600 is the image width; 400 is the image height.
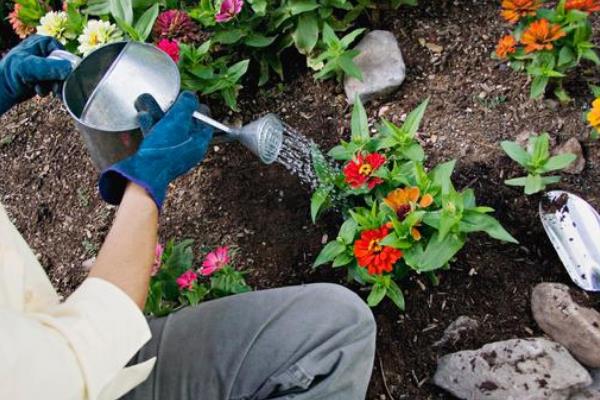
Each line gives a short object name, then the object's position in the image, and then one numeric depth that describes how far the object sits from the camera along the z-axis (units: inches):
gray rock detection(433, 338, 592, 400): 62.5
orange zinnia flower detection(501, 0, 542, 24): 70.6
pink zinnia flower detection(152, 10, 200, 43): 79.1
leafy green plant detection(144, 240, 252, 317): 64.9
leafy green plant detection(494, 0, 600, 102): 70.4
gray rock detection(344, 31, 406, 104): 83.1
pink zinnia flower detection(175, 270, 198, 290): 63.8
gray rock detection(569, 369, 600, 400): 63.5
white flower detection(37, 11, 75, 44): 82.3
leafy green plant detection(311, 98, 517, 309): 62.4
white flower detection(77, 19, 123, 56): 76.5
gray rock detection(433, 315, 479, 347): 68.9
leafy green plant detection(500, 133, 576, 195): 66.9
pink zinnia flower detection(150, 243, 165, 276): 63.1
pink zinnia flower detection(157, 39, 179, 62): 74.1
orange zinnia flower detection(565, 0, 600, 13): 69.6
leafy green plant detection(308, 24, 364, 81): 78.1
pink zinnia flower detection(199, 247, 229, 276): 64.9
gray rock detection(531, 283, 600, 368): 63.2
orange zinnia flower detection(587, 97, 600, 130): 65.0
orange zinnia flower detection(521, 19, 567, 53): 69.9
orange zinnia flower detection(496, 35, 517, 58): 72.7
